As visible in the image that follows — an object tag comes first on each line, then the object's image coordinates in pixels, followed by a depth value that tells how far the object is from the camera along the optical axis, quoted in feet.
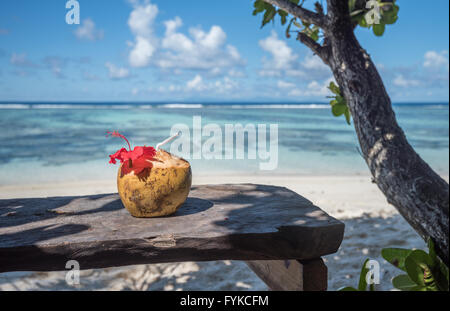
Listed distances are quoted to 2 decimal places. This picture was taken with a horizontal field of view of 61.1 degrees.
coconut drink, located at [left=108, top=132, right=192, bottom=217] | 4.64
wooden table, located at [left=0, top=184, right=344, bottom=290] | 3.94
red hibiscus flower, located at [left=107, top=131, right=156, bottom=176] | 4.69
